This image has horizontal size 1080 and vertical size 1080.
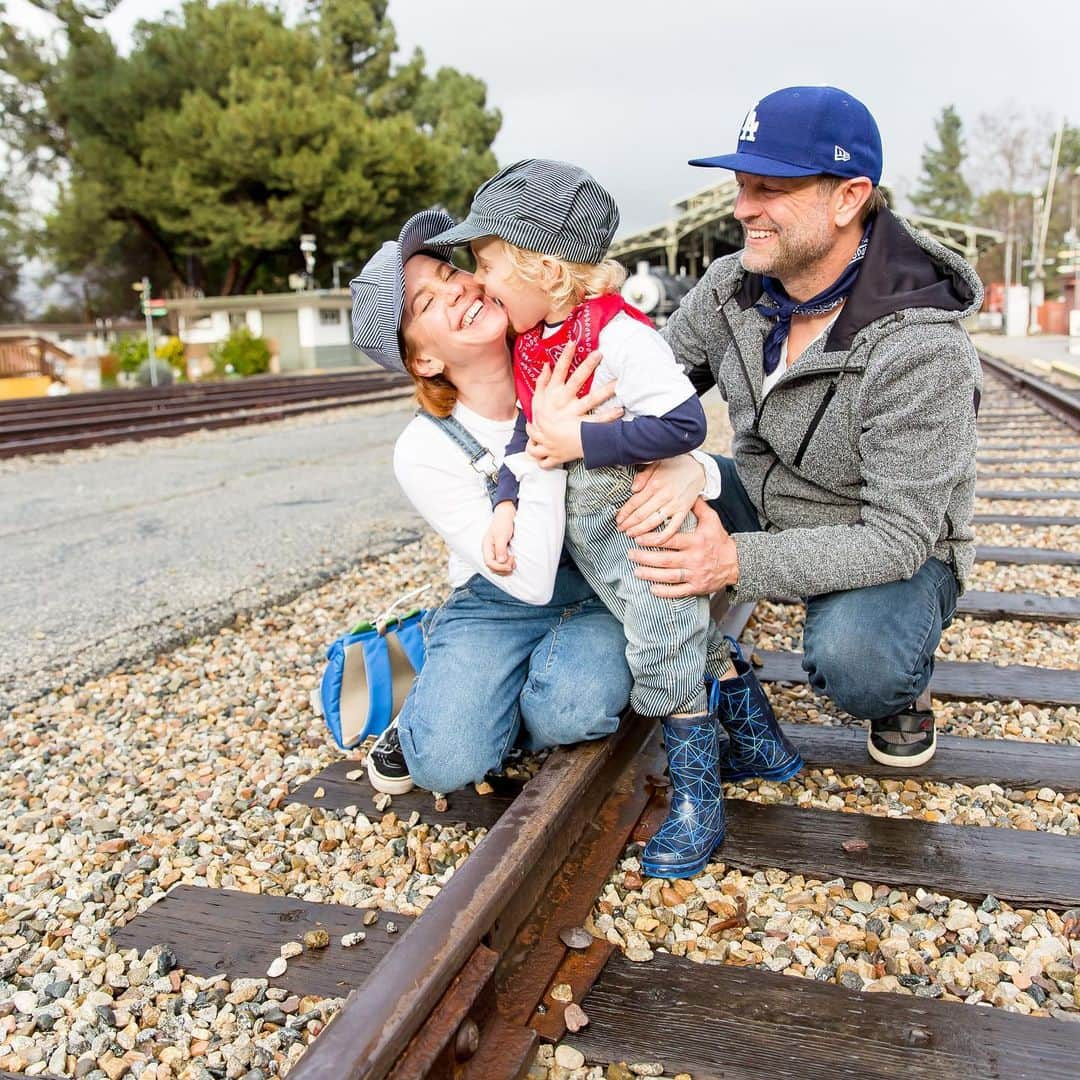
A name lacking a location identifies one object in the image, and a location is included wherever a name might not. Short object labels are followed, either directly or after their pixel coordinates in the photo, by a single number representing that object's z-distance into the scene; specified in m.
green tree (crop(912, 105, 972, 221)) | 81.50
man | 2.35
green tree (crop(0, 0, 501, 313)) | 33.66
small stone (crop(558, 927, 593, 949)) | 1.93
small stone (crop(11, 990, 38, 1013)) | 1.96
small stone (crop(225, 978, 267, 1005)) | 1.94
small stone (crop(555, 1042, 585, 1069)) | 1.67
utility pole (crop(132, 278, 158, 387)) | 22.26
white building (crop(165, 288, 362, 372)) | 31.56
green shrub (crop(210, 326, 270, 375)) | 27.84
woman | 2.35
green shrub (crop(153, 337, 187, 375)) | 26.33
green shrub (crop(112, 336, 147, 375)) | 25.38
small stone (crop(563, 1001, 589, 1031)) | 1.74
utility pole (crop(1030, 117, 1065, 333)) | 36.59
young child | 2.19
